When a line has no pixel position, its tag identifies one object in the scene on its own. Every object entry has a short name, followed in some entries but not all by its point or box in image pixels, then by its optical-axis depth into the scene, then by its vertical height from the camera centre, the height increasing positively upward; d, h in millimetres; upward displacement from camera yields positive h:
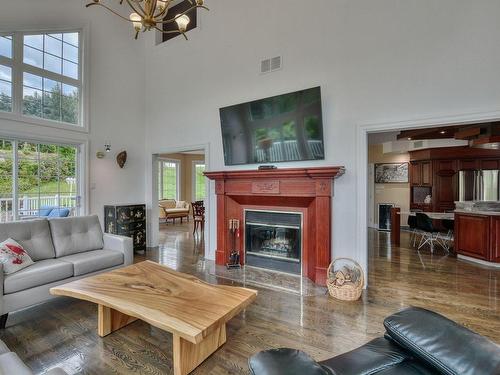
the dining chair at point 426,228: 5181 -858
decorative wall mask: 5188 +617
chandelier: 2379 +1683
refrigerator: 6434 +36
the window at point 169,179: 9906 +361
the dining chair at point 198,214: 6546 -697
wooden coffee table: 1728 -891
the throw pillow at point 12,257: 2582 -724
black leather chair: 949 -700
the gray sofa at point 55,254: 2510 -857
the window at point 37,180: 4000 +149
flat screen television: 3572 +894
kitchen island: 4199 -860
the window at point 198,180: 10703 +332
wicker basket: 2988 -1215
